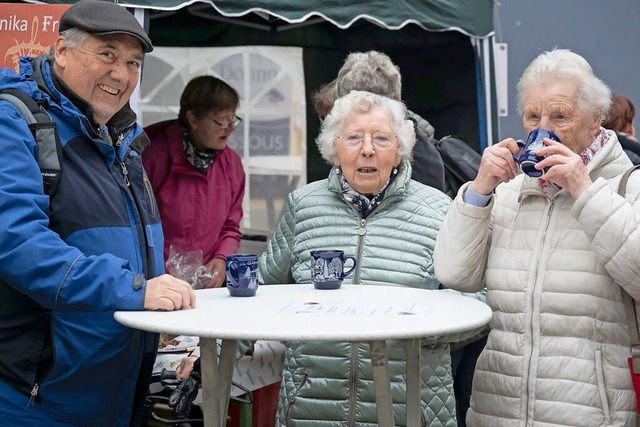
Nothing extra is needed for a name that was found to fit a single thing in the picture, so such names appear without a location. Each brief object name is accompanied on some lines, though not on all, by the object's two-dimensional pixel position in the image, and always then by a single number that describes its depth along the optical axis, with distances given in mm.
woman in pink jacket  4848
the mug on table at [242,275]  2574
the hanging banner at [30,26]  3832
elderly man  2268
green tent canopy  4891
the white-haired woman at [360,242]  2842
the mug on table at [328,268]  2711
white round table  2035
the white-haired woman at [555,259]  2418
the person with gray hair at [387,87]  3732
